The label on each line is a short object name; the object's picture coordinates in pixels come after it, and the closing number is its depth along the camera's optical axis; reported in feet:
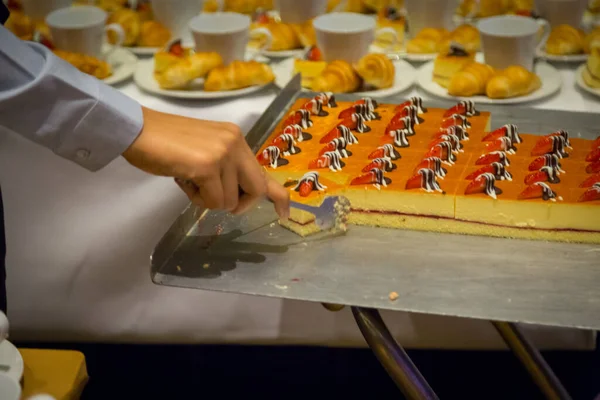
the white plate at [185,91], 5.78
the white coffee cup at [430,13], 6.61
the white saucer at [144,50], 6.81
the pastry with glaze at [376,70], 5.77
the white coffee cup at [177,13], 6.89
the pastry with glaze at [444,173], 4.13
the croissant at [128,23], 6.93
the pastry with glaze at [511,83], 5.52
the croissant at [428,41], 6.50
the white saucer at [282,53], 6.59
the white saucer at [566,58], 6.17
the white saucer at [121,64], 6.20
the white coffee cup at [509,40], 5.76
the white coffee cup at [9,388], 3.69
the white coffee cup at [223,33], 6.06
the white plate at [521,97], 5.54
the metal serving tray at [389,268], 3.47
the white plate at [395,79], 5.84
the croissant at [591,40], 5.94
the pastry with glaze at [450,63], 5.81
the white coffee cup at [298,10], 6.90
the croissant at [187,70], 5.84
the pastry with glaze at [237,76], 5.84
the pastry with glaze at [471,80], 5.61
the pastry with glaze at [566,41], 6.20
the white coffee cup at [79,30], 6.25
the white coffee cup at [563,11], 6.44
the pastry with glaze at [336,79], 5.83
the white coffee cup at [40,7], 7.18
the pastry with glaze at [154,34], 6.88
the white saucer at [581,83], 5.50
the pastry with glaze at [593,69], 5.50
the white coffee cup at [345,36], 5.99
